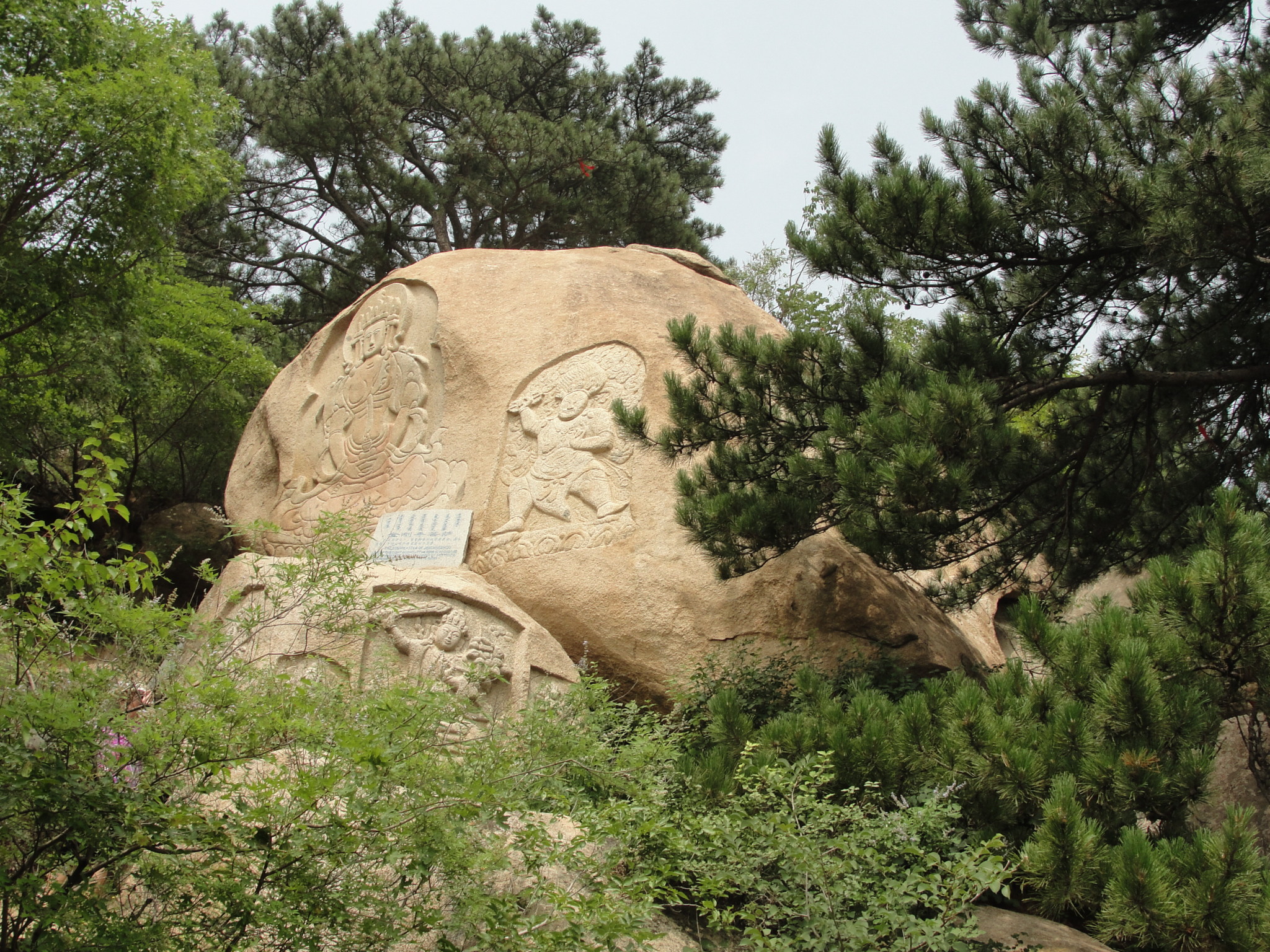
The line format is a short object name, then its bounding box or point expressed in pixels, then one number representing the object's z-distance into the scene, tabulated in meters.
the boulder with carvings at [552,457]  6.35
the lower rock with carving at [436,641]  5.46
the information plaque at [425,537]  6.95
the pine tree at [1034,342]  4.60
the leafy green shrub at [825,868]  3.18
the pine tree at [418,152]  13.84
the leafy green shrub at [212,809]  2.74
